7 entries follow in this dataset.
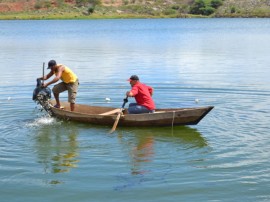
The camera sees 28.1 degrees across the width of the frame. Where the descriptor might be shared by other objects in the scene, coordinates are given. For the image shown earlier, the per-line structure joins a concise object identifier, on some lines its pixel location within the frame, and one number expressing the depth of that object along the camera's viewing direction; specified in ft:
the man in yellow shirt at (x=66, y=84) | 55.72
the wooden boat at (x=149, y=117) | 49.67
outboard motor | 56.34
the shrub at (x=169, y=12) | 436.76
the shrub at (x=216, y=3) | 435.12
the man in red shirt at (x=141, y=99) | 50.37
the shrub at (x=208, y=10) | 428.56
